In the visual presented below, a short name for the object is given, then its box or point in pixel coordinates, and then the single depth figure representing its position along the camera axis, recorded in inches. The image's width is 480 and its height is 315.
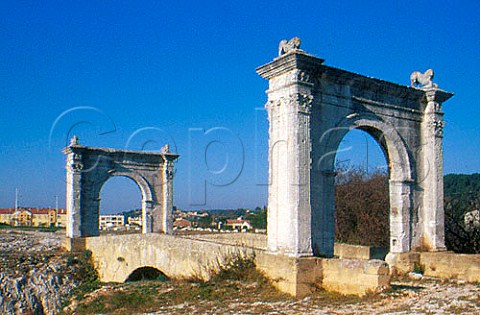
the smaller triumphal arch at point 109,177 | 791.9
